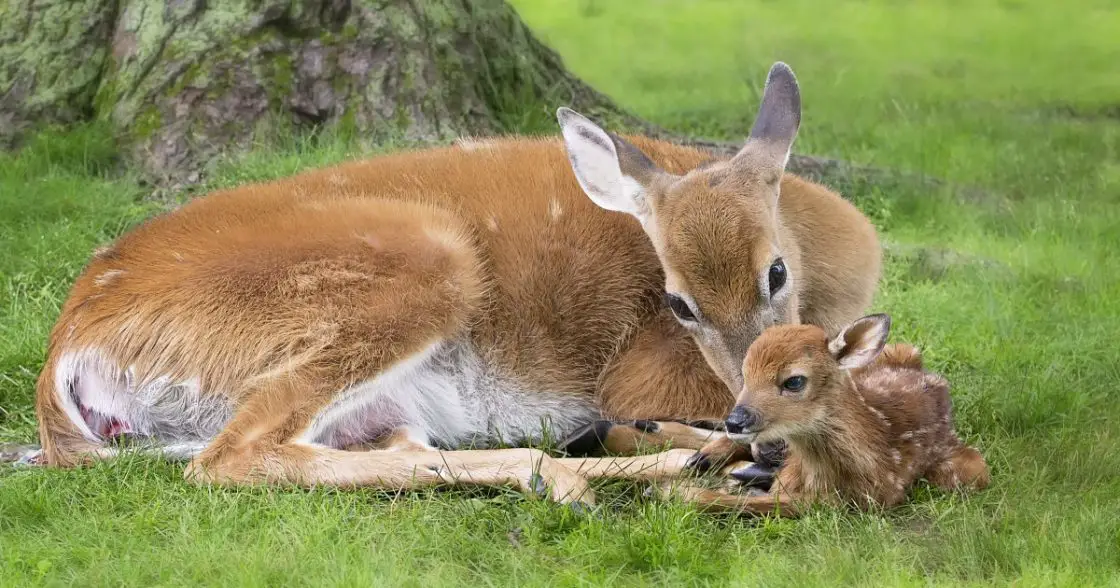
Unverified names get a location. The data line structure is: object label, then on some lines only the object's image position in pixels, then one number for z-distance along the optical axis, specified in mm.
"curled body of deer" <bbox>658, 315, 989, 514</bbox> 8602
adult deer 9609
